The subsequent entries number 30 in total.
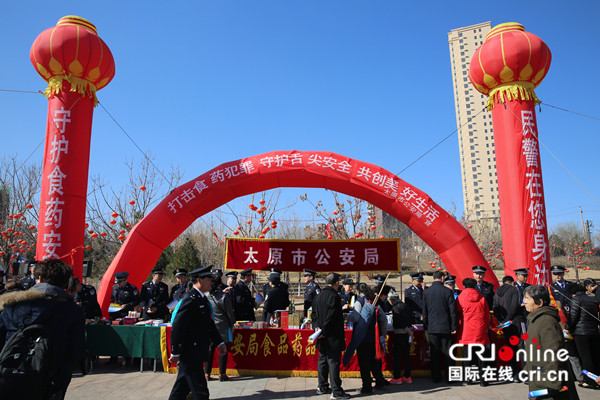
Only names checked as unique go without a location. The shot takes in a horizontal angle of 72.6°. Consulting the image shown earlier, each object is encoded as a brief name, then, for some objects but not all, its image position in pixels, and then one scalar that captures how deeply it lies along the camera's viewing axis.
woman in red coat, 5.70
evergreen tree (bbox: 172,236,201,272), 21.19
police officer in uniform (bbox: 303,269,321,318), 7.79
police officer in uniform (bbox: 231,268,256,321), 7.23
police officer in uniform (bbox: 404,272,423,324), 7.40
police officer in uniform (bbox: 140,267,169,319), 7.35
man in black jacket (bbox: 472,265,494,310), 7.06
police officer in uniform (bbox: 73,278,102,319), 6.75
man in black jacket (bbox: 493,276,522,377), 6.26
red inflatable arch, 8.40
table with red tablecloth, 6.10
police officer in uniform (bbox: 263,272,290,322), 7.43
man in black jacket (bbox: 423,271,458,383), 5.79
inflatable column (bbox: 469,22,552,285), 8.73
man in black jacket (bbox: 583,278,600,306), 5.90
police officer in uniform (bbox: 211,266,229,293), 7.43
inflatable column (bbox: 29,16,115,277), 8.56
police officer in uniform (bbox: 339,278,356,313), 5.88
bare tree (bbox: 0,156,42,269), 18.30
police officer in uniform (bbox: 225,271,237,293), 7.25
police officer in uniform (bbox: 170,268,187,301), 7.21
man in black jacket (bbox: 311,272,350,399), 5.14
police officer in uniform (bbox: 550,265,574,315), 6.91
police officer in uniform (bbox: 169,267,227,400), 3.88
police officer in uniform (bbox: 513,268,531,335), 6.26
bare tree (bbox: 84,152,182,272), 16.50
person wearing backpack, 2.69
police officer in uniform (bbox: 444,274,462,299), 6.39
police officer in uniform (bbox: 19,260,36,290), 6.93
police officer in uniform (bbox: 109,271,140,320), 7.36
